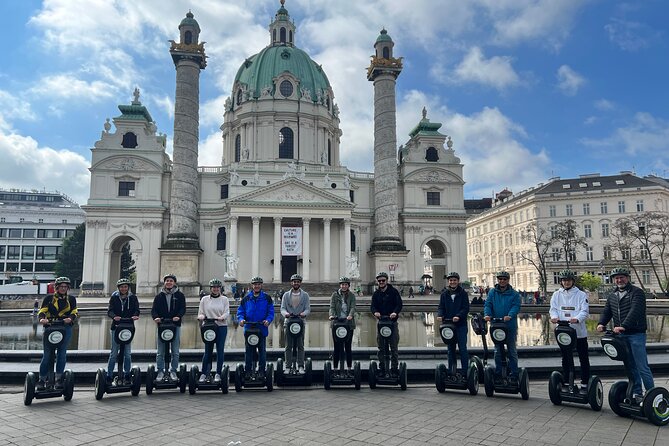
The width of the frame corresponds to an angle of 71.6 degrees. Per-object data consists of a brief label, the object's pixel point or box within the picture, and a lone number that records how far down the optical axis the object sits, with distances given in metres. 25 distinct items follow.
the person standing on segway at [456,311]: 8.24
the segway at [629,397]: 6.15
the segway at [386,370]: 8.52
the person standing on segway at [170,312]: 8.32
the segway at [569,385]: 6.90
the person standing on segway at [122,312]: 8.16
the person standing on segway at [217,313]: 8.42
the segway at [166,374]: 8.20
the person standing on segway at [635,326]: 6.43
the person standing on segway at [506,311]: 7.74
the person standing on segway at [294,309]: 8.81
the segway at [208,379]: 8.19
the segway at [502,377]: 7.64
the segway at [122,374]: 7.83
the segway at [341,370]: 8.50
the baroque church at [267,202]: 42.94
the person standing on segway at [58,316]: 7.62
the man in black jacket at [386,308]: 8.58
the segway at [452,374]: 7.98
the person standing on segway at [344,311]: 8.73
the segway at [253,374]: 8.41
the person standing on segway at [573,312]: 7.07
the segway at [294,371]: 8.71
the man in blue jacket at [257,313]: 8.55
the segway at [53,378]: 7.44
